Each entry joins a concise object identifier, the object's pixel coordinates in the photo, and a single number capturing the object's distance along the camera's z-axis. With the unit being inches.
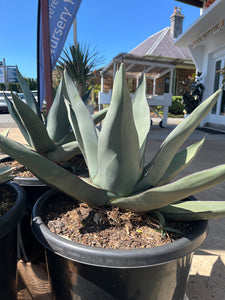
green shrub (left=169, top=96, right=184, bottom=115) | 587.8
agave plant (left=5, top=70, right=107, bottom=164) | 56.0
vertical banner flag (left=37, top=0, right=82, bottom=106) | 107.3
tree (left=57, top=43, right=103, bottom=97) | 206.5
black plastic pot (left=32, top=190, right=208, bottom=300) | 29.7
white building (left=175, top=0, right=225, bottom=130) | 263.7
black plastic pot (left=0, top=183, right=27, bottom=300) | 36.1
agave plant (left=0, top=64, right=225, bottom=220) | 29.3
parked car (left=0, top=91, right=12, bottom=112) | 602.1
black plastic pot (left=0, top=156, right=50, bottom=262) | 57.5
